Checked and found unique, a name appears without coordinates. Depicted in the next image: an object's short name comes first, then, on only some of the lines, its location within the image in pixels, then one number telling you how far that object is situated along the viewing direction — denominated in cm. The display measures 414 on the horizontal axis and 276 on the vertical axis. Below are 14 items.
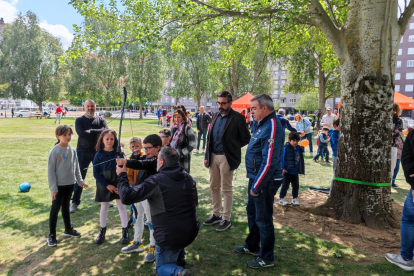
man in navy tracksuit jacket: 338
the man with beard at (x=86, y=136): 554
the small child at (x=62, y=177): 421
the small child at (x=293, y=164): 596
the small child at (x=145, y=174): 347
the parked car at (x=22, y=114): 4436
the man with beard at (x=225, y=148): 476
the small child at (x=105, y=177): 421
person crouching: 270
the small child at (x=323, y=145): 1098
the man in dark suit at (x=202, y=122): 1409
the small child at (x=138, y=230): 397
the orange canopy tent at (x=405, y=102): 1524
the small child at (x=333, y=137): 718
